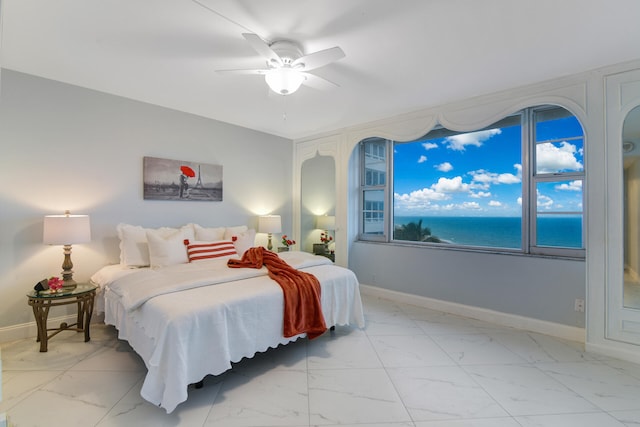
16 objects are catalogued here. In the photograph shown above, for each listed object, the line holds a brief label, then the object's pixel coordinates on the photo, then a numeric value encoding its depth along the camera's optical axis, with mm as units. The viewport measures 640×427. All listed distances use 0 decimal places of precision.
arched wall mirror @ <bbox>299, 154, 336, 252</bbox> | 5082
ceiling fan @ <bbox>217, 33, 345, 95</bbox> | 2135
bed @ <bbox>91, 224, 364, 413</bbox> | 1869
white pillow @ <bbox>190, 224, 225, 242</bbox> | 3701
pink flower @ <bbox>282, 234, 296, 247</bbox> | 4703
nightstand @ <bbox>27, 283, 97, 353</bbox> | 2590
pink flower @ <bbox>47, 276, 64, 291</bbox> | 2654
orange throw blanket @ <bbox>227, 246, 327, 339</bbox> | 2512
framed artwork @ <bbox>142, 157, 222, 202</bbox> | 3635
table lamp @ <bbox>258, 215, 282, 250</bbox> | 4516
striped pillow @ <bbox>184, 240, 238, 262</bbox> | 3367
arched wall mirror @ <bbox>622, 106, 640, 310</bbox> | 2579
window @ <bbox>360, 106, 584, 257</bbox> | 3111
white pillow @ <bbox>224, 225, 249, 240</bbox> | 3901
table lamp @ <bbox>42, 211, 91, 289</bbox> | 2705
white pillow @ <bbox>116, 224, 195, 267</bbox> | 3186
